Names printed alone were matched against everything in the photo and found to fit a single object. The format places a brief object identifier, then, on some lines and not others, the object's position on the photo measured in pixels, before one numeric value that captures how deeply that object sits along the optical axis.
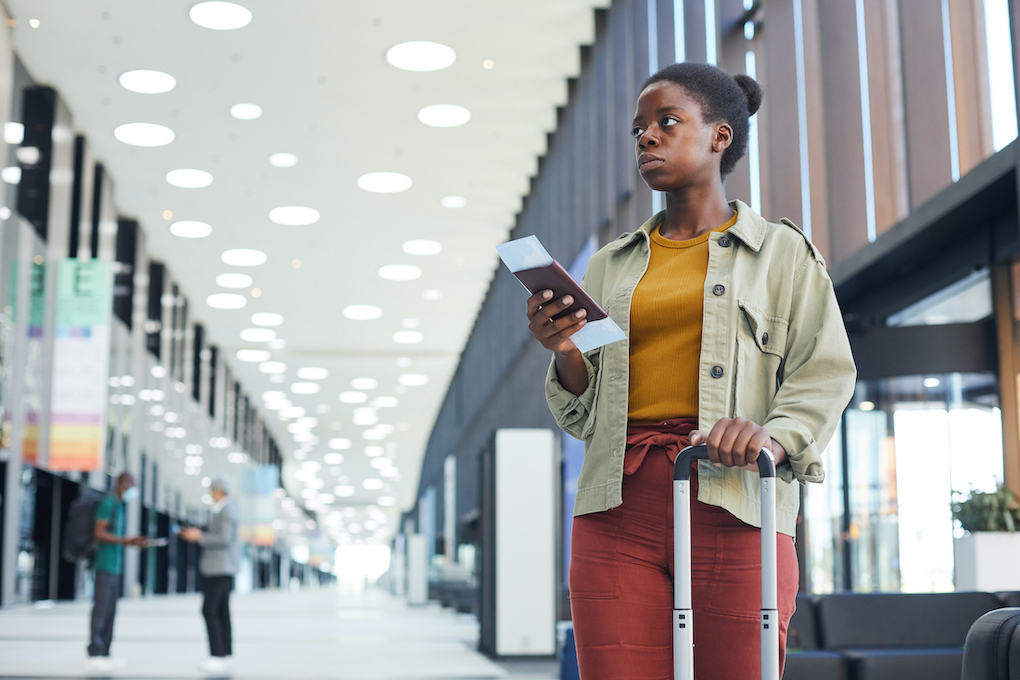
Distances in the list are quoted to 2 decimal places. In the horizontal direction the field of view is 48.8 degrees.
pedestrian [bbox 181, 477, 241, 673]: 9.48
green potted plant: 6.33
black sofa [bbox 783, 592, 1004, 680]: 5.82
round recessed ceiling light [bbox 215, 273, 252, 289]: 24.31
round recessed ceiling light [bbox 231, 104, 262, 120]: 15.34
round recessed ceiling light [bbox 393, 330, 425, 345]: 29.14
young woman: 1.98
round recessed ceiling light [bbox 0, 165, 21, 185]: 13.78
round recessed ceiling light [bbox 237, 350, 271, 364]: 32.00
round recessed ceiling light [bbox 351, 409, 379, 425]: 41.34
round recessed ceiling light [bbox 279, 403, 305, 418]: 41.22
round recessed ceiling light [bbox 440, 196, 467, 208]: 19.08
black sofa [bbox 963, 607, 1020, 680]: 2.40
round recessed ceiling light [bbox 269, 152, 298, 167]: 17.20
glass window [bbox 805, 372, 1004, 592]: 7.94
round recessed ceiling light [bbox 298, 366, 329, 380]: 33.53
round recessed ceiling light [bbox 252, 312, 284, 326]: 27.53
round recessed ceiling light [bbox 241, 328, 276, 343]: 29.55
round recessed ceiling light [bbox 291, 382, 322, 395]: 36.18
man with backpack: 9.03
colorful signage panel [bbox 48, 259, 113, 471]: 15.52
